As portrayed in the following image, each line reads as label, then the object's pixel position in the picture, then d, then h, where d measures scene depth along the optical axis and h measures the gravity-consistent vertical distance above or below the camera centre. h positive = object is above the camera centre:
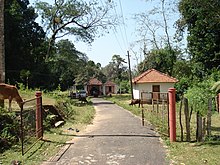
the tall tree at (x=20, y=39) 31.38 +5.93
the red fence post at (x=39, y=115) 10.12 -0.77
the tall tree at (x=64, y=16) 38.00 +9.60
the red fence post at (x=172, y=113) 9.59 -0.69
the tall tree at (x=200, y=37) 28.09 +5.15
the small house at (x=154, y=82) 36.47 +1.13
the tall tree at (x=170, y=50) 42.38 +5.82
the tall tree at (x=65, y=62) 43.47 +4.92
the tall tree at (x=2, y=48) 12.41 +1.83
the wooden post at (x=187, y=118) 9.59 -0.85
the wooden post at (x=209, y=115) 9.47 -0.75
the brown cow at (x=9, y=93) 11.75 +0.00
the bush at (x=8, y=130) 8.90 -1.15
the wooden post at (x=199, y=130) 9.40 -1.20
